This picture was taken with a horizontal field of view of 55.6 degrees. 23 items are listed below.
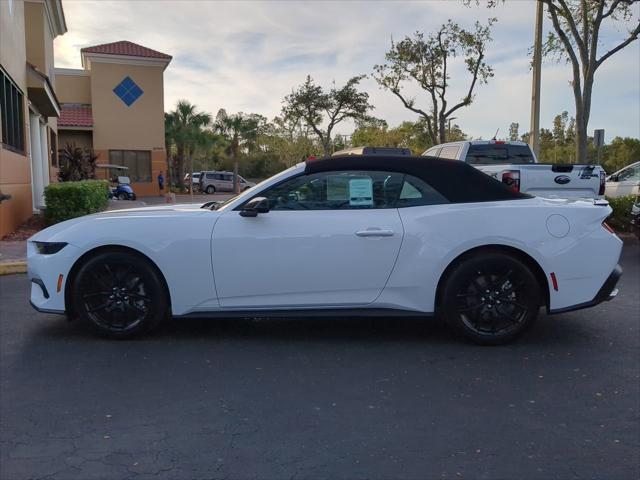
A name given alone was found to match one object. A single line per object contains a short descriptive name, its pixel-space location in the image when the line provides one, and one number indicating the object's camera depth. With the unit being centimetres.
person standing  3572
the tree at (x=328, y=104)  3928
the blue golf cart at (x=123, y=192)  3025
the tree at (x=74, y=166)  1959
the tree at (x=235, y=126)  5166
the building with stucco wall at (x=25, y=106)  1247
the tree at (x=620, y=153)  5609
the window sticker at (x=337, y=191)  489
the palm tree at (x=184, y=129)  4444
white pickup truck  977
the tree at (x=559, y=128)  6009
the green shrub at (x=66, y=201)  1338
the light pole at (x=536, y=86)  1664
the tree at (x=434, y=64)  2538
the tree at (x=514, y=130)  5975
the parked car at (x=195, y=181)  4637
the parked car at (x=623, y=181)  1519
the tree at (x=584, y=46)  1459
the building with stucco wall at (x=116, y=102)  3394
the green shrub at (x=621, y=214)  1223
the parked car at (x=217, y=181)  4466
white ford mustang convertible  474
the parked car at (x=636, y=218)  936
